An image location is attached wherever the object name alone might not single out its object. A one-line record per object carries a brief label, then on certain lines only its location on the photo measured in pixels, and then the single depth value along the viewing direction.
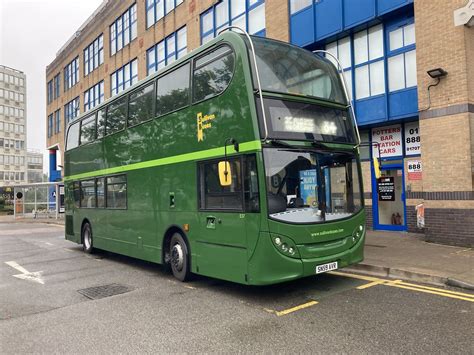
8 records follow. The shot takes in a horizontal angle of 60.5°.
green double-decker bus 5.88
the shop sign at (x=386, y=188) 13.08
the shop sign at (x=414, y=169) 12.29
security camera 9.84
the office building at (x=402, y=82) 10.16
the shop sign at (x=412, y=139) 12.34
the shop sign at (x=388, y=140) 12.87
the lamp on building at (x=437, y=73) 10.31
